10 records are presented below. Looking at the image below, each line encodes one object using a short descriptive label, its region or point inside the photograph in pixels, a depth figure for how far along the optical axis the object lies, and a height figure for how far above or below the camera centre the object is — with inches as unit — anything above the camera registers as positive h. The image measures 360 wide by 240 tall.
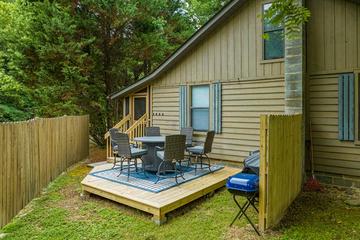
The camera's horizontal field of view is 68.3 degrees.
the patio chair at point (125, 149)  237.0 -26.4
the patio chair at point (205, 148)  257.3 -28.7
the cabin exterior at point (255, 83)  226.7 +40.2
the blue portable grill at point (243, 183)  143.3 -34.6
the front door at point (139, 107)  396.8 +20.2
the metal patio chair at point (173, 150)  217.9 -24.9
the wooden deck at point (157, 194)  176.3 -54.9
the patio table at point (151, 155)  255.0 -34.4
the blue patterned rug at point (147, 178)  214.1 -52.5
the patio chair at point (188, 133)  305.6 -15.2
